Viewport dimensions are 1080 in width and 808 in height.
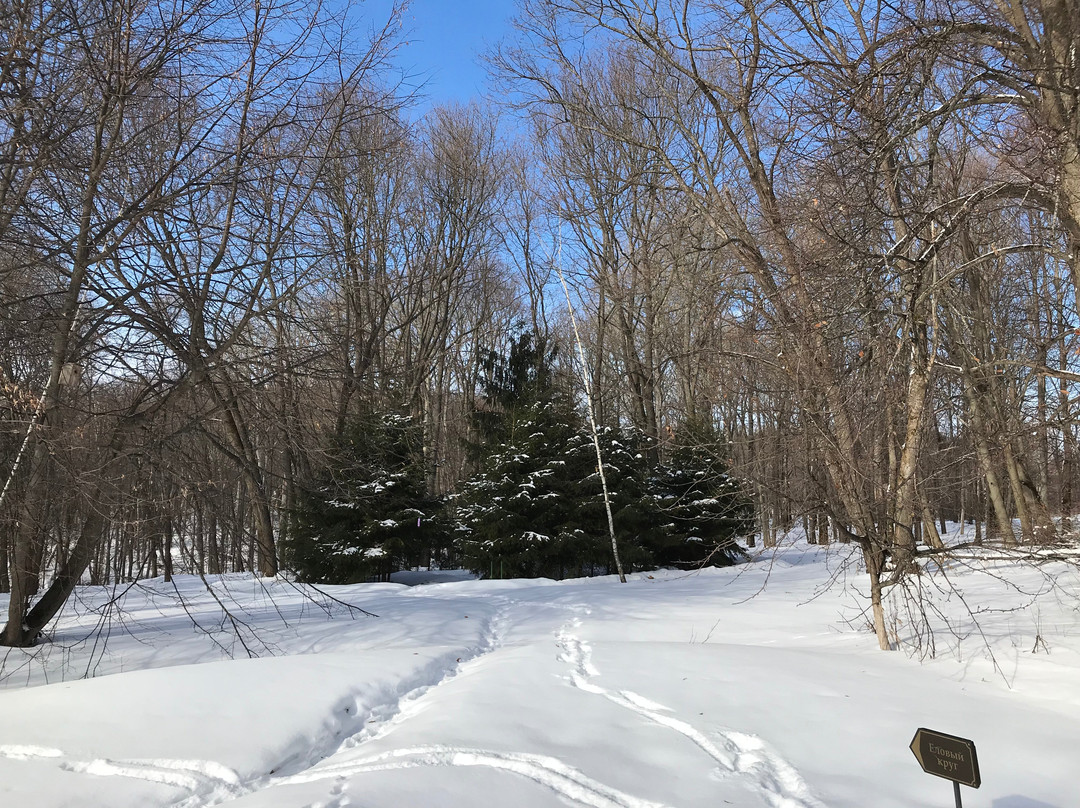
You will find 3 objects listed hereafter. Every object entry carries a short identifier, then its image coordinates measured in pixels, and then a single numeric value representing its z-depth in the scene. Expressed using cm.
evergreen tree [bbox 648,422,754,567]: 1616
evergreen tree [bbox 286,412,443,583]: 1513
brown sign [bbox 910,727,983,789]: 283
